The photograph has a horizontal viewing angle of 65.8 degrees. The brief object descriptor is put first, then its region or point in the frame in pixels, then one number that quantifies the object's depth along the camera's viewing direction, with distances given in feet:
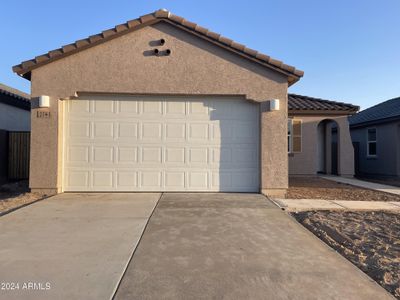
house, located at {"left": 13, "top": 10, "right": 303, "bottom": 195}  28.45
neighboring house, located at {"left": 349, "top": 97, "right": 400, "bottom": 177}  51.96
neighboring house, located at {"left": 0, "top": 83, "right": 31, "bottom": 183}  36.88
